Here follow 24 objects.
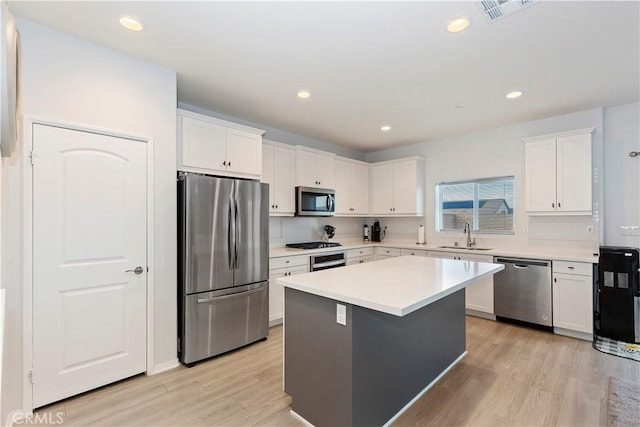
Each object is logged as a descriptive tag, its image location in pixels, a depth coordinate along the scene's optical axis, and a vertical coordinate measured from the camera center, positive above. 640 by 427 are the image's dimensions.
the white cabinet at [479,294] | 4.12 -1.07
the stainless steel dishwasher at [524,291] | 3.70 -0.94
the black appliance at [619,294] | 3.30 -0.85
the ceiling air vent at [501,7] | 1.96 +1.31
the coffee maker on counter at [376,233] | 5.85 -0.35
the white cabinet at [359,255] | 4.84 -0.66
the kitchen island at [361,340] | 1.85 -0.84
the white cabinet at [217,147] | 3.10 +0.71
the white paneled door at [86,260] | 2.26 -0.36
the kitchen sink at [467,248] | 4.35 -0.49
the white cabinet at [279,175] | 4.22 +0.53
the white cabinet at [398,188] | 5.21 +0.45
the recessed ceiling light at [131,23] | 2.13 +1.31
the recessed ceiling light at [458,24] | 2.12 +1.30
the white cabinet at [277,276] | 3.79 -0.76
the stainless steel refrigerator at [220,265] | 2.88 -0.50
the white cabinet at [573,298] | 3.44 -0.93
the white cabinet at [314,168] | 4.58 +0.69
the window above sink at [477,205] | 4.54 +0.14
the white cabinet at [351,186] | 5.22 +0.47
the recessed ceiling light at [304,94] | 3.30 +1.27
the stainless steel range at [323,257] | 4.27 -0.61
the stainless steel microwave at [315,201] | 4.48 +0.18
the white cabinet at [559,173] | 3.66 +0.49
